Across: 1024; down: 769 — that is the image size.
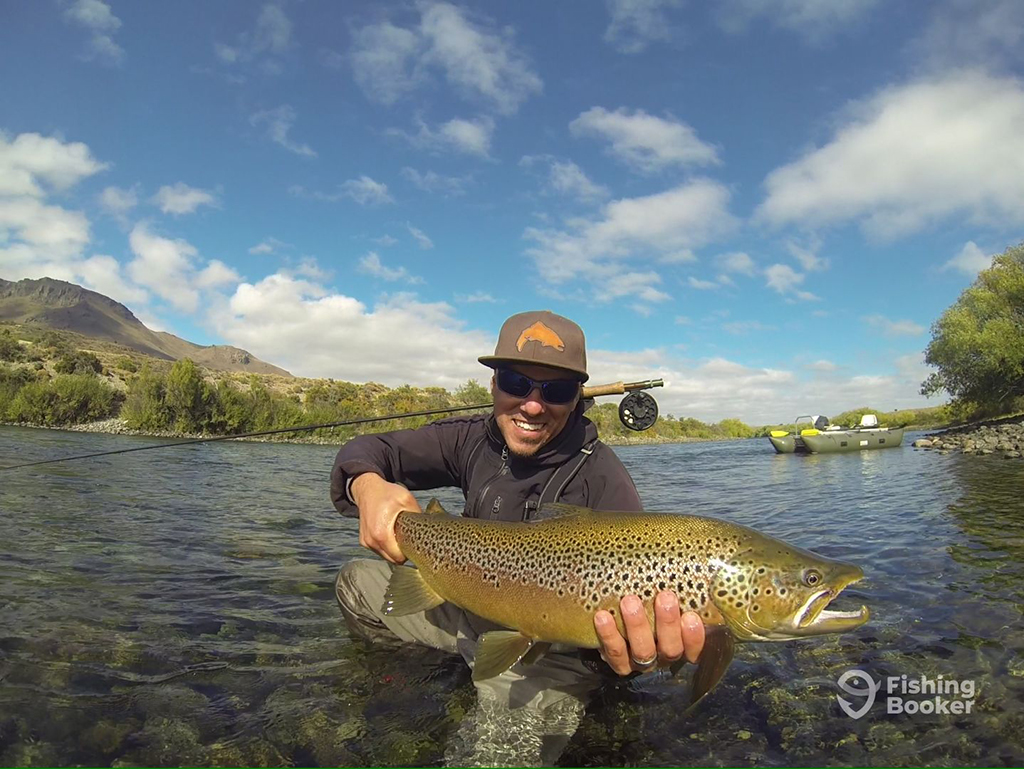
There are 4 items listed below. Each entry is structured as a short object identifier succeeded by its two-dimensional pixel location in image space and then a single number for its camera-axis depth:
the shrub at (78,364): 49.98
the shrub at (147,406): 37.94
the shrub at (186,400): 39.38
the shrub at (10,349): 51.08
